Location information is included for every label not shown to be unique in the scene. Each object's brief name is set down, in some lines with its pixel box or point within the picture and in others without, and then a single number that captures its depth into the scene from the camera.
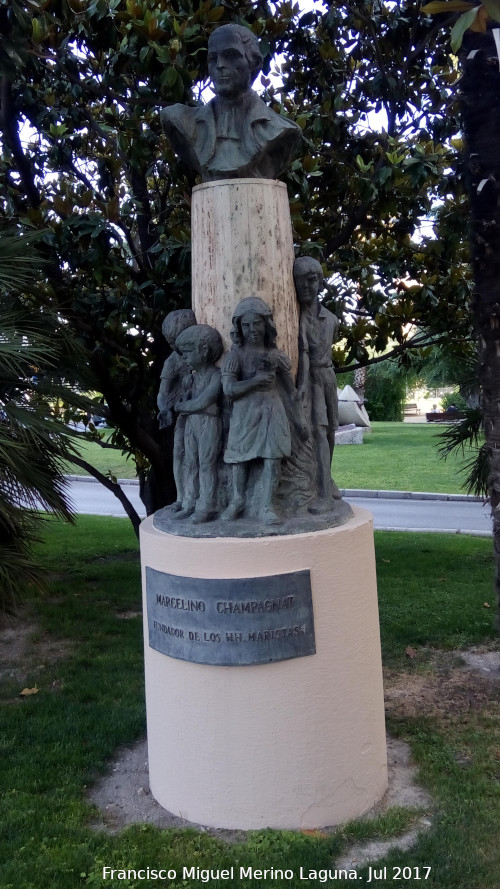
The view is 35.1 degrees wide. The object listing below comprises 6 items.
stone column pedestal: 3.79
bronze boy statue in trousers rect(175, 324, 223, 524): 3.80
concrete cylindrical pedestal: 3.45
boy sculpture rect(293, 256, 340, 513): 3.93
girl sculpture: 3.65
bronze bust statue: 3.83
